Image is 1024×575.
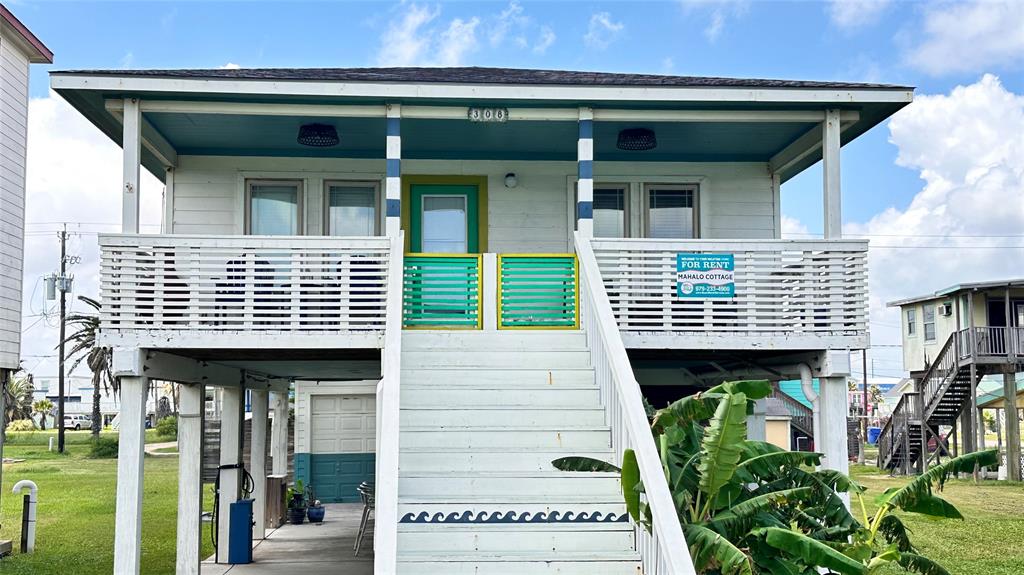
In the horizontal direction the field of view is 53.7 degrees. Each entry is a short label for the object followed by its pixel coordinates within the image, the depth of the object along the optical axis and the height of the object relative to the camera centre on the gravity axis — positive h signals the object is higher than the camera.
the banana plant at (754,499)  6.70 -0.92
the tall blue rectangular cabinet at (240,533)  14.80 -2.28
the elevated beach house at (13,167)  14.46 +3.07
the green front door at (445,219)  13.55 +2.12
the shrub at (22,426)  65.25 -3.19
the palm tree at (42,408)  73.43 -2.31
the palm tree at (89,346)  45.78 +1.42
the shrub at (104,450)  43.03 -3.13
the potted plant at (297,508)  20.00 -2.58
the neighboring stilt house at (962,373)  29.81 +0.13
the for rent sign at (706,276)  10.87 +1.09
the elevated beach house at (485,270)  8.13 +1.15
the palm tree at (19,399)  61.53 -1.41
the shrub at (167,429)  56.75 -2.89
